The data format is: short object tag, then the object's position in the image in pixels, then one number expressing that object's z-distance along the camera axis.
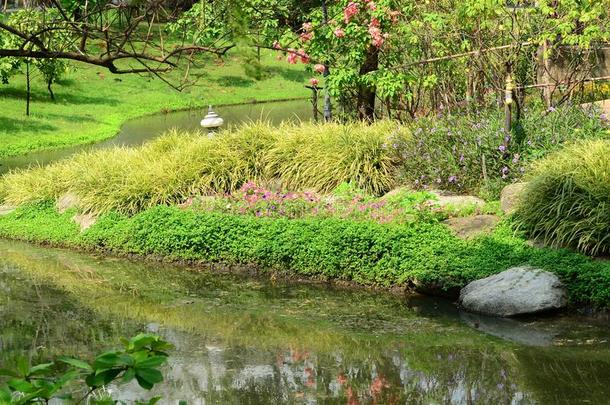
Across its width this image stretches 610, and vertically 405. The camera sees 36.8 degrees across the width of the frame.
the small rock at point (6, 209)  15.17
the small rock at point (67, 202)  14.37
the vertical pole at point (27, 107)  27.00
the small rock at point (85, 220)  13.62
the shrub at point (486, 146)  11.96
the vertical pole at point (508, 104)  11.75
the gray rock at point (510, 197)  10.91
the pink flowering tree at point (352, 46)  15.68
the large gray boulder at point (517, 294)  9.19
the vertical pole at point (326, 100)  16.54
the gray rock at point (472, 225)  10.72
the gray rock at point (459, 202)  11.46
